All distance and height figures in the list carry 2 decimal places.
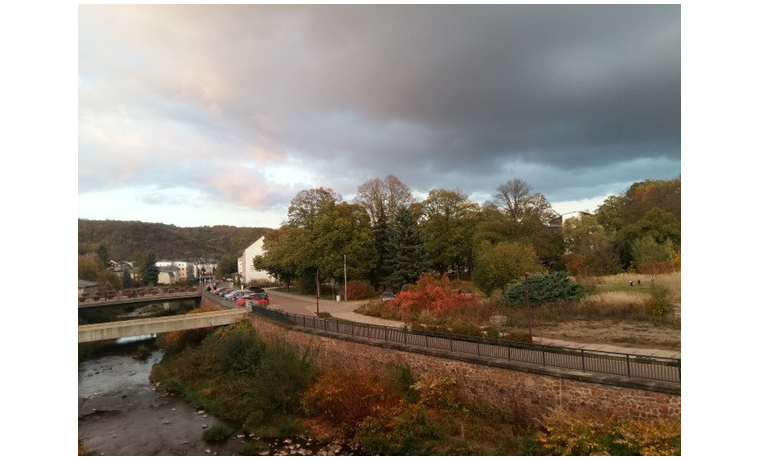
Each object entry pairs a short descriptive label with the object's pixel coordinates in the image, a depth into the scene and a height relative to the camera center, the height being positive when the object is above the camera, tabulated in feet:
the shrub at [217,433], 56.90 -25.36
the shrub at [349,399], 54.49 -20.58
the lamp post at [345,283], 124.77 -13.11
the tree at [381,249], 136.87 -4.29
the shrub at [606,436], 34.96 -16.94
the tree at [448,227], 148.15 +2.52
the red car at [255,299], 110.72 -17.00
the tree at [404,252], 129.18 -5.02
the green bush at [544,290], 82.48 -10.65
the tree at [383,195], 154.92 +14.17
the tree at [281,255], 149.89 -6.48
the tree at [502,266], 96.68 -7.18
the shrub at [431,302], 83.36 -13.23
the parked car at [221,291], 155.50 -19.44
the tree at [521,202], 157.07 +11.17
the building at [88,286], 176.69 -19.14
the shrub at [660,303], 68.59 -10.98
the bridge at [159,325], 81.92 -17.23
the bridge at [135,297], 129.08 -19.04
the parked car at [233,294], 134.88 -17.98
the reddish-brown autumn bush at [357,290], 126.62 -15.39
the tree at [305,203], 155.33 +11.61
